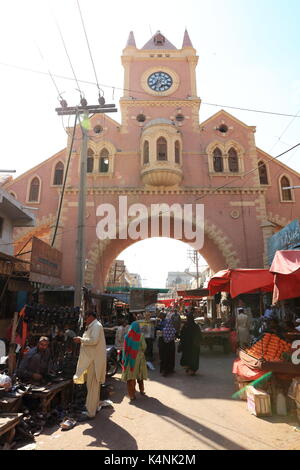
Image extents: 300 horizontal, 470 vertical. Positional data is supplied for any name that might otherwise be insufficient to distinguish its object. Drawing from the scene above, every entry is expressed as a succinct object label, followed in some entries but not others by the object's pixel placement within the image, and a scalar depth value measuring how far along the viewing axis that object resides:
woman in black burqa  7.80
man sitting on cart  5.09
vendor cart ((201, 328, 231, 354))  11.72
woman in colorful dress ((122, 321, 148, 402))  5.79
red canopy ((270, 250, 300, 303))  5.20
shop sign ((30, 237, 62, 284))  12.24
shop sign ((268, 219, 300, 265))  11.42
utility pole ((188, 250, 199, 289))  37.11
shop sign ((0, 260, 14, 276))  10.66
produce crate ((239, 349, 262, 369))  5.19
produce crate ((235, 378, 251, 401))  5.58
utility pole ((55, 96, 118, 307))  8.61
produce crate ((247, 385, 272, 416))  4.66
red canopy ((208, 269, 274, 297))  7.66
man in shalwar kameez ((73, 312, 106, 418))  4.82
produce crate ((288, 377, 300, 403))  4.47
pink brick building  17.70
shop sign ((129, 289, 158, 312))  17.08
